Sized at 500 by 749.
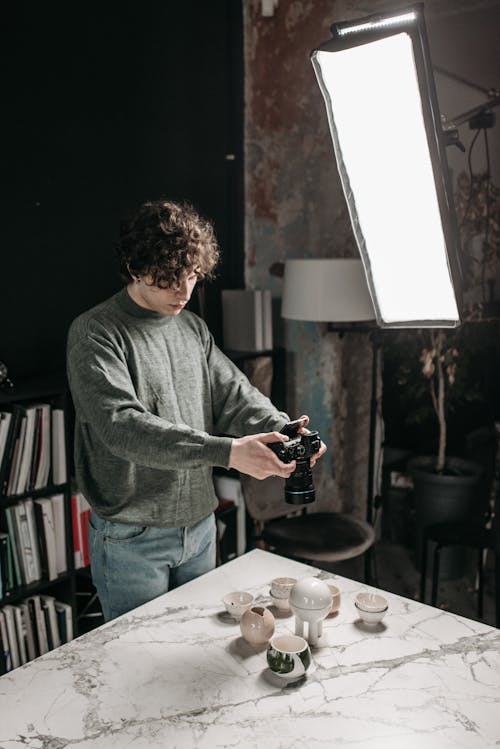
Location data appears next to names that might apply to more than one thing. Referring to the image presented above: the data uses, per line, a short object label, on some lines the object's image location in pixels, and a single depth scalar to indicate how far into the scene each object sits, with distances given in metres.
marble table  1.16
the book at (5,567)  2.35
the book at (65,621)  2.56
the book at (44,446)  2.41
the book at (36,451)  2.39
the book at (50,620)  2.52
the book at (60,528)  2.51
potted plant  3.36
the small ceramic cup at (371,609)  1.52
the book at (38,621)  2.48
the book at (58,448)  2.44
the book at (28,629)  2.44
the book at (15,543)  2.38
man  1.62
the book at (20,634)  2.40
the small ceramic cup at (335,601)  1.58
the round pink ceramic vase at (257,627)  1.42
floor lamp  3.06
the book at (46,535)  2.45
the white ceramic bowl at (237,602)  1.54
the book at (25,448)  2.36
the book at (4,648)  2.34
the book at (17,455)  2.35
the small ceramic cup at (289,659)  1.30
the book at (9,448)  2.30
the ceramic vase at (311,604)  1.41
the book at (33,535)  2.42
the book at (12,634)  2.37
